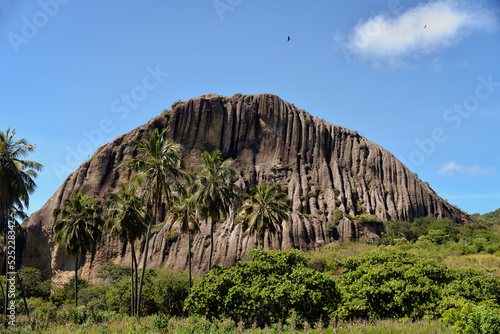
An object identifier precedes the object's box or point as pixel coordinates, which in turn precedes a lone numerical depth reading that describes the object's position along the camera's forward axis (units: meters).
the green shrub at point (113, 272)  52.97
